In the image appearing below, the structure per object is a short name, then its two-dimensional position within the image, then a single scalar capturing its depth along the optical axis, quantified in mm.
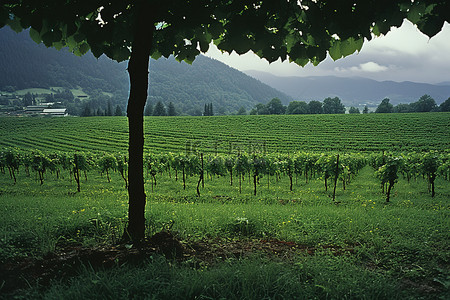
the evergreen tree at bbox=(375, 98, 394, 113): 92094
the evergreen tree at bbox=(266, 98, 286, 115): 109312
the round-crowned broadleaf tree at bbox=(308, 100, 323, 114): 100288
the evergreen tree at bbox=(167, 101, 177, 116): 112388
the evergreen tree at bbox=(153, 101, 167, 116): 106906
